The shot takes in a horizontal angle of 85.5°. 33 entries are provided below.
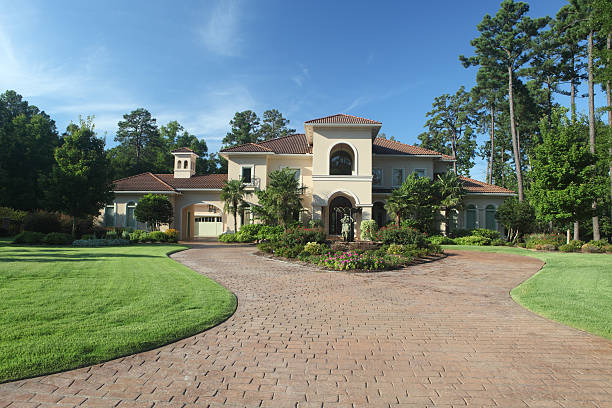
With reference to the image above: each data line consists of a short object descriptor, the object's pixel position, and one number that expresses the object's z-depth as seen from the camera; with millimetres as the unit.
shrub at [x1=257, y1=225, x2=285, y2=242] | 23516
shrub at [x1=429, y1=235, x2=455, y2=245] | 24075
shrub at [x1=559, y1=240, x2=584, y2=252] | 19250
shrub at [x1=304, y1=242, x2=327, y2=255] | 14500
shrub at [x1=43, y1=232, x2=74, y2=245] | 18516
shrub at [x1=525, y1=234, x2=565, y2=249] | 20578
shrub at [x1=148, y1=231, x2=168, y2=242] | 23250
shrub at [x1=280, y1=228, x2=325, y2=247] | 16188
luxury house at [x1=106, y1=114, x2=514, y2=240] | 24203
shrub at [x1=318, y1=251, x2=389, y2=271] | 11859
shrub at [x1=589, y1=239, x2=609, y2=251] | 18825
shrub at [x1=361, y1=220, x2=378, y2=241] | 22047
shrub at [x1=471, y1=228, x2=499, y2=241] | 25766
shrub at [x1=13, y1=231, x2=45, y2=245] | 18250
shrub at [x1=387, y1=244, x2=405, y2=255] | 14859
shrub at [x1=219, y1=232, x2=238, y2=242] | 24344
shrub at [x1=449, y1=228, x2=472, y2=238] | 26898
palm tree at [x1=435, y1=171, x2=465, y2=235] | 25484
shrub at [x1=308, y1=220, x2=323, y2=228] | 22152
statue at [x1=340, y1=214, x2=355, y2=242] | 19502
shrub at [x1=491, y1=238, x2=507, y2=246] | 24714
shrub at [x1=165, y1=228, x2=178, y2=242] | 23984
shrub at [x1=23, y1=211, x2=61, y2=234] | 20578
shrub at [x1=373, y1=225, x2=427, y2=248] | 16203
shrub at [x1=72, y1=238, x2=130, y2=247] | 18531
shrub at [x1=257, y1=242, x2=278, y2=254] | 16145
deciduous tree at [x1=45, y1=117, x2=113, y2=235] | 19672
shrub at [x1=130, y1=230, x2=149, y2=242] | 22781
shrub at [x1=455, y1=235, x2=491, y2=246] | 24266
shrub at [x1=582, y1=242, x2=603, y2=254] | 18641
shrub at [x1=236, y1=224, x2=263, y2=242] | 23981
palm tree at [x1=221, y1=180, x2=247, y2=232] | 25109
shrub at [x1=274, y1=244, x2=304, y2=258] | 14667
